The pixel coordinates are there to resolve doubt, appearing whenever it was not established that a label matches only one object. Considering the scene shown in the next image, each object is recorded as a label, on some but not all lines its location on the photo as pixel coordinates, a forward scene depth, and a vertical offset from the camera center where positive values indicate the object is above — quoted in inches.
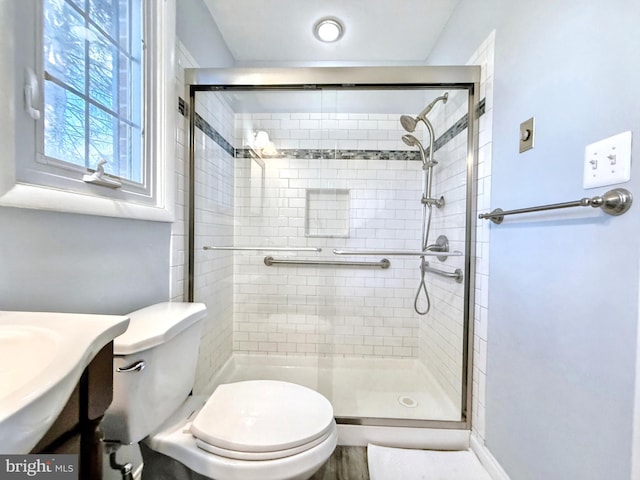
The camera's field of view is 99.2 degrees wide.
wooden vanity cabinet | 18.0 -13.1
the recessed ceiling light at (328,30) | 69.4 +54.0
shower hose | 76.4 -3.1
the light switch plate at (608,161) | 27.3 +8.5
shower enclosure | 61.9 +1.1
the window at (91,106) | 27.9 +16.9
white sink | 12.6 -7.9
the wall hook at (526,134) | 40.3 +15.9
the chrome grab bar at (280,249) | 75.7 -3.9
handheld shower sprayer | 73.5 +13.4
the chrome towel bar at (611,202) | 27.3 +4.1
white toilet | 32.0 -25.3
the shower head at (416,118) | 63.3 +31.9
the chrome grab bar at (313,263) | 80.4 -8.0
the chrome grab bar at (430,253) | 60.2 -3.7
